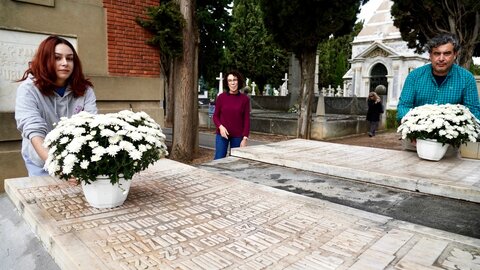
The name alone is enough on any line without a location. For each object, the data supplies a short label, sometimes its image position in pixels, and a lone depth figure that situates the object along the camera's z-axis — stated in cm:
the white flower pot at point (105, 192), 214
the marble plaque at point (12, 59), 496
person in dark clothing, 1438
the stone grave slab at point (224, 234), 164
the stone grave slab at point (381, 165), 305
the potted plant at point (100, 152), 201
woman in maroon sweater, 528
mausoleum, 2675
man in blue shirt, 361
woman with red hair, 249
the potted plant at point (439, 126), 355
